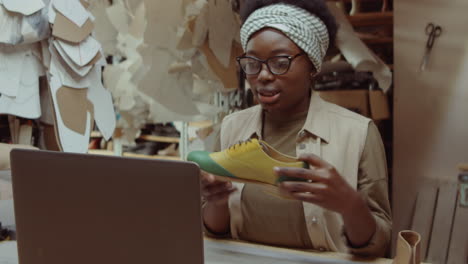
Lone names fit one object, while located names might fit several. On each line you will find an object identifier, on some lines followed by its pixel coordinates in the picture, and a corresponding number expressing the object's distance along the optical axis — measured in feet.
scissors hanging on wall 7.75
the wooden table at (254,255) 3.03
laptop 2.03
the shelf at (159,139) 11.53
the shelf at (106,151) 11.74
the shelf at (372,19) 8.32
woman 3.58
